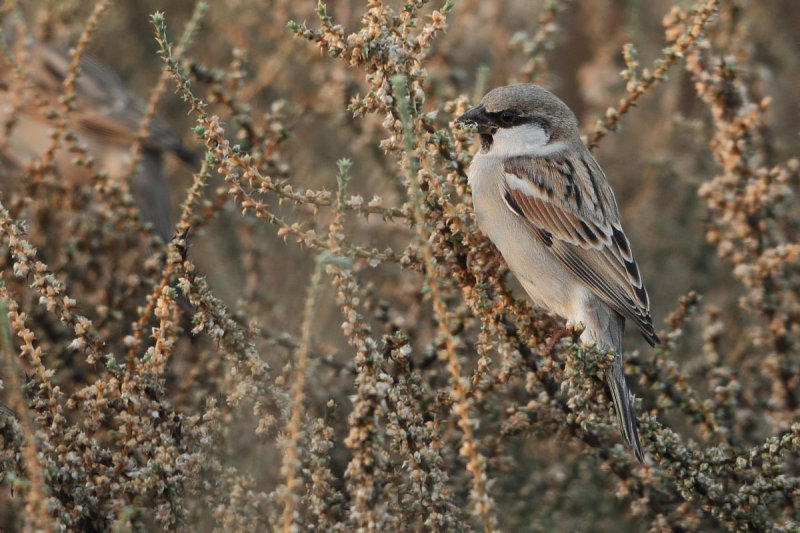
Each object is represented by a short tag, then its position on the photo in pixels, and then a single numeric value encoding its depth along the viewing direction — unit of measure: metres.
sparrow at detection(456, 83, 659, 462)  5.95
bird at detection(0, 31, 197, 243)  7.93
